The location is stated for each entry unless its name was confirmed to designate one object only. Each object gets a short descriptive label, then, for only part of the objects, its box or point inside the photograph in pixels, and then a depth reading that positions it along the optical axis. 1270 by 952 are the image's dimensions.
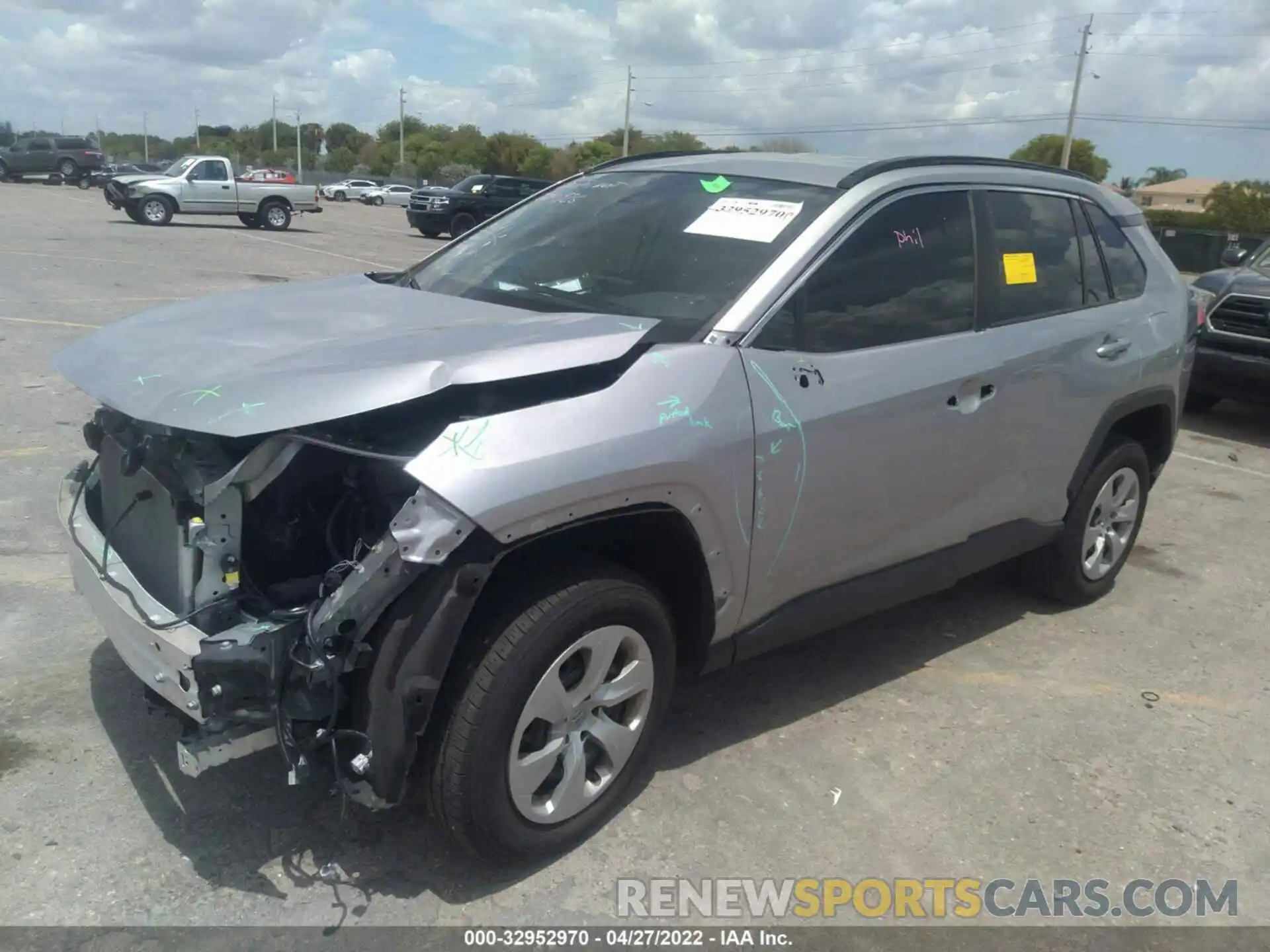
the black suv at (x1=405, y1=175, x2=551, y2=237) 25.91
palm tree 118.04
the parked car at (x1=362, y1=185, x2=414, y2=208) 58.41
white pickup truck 23.00
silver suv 2.46
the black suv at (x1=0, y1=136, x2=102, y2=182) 41.28
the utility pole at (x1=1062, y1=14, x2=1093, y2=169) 47.44
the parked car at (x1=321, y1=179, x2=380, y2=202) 60.00
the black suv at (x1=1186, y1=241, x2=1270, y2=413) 8.50
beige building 94.28
